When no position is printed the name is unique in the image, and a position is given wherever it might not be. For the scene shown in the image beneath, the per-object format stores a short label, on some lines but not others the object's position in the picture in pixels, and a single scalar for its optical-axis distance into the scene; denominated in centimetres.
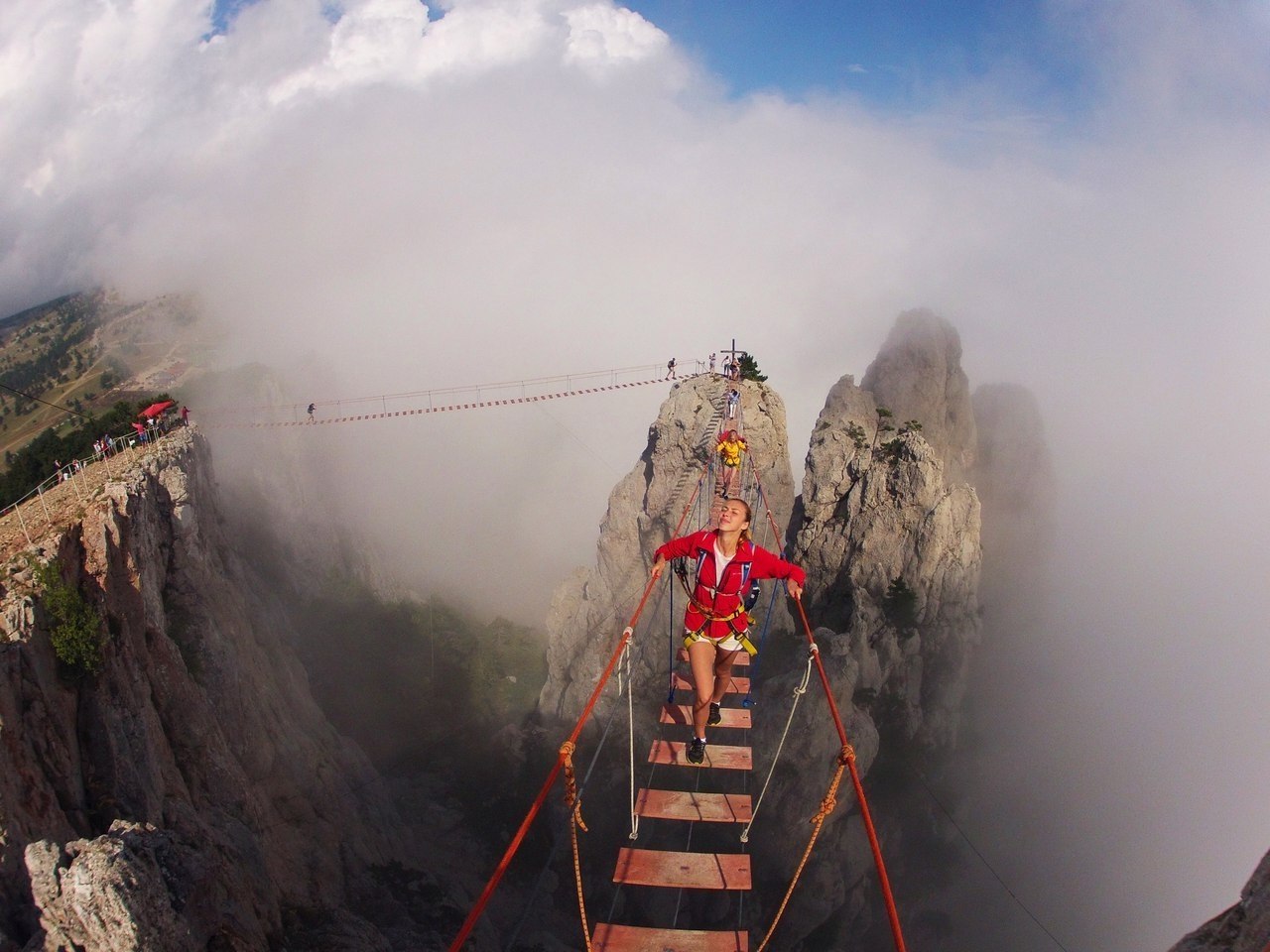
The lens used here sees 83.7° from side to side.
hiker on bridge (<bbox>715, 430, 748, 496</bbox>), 2138
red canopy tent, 2294
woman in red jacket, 962
